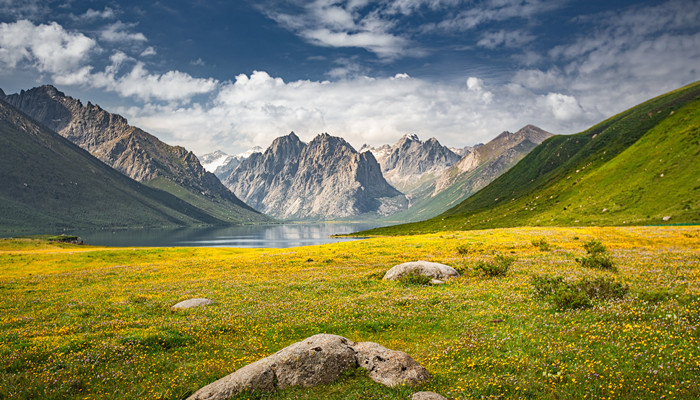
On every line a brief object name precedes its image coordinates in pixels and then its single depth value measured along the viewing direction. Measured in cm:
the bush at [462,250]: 4783
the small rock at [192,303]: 2235
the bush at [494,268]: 2888
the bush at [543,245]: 4576
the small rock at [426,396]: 959
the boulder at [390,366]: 1086
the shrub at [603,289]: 1800
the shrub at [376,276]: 3082
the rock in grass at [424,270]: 2891
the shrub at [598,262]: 2756
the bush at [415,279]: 2708
